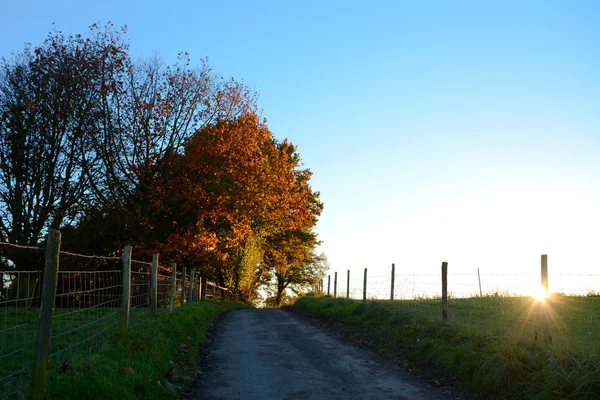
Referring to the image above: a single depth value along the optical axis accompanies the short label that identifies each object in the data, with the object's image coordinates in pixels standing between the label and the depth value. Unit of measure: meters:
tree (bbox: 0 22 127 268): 23.45
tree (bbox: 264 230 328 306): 43.10
